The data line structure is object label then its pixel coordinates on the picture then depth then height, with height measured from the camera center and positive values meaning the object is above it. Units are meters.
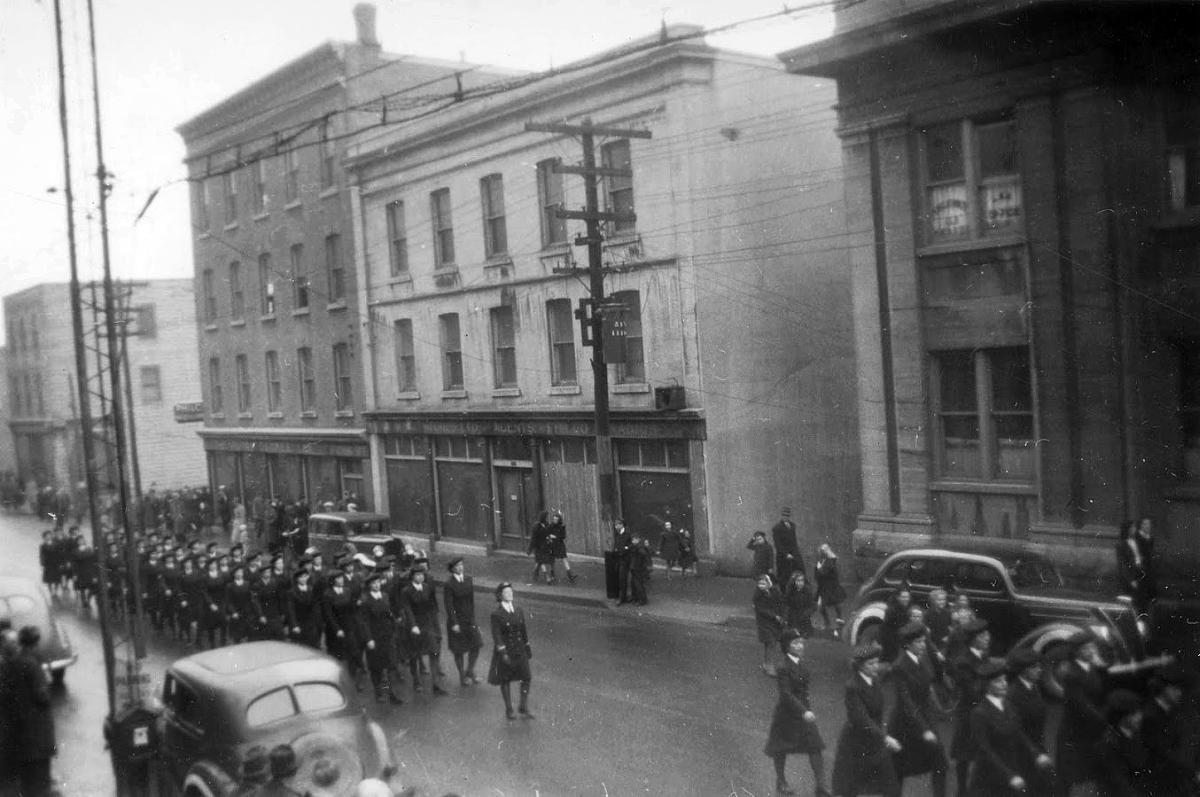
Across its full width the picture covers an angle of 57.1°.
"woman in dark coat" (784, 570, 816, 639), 15.38 -3.42
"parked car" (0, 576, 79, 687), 15.96 -3.04
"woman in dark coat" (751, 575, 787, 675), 14.13 -3.23
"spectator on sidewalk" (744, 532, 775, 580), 19.28 -3.42
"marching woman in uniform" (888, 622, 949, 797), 9.02 -3.19
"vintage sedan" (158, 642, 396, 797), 9.20 -2.87
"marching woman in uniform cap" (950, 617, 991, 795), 8.89 -2.82
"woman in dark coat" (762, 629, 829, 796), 9.62 -3.19
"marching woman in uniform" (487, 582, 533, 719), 12.96 -3.18
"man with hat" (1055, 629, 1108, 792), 7.97 -2.84
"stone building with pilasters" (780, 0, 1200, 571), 15.46 +1.14
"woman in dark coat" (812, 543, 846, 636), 17.08 -3.54
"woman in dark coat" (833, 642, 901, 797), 8.73 -3.21
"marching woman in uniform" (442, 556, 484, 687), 14.75 -3.23
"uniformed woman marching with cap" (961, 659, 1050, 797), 8.19 -3.06
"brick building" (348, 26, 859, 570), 23.17 +1.49
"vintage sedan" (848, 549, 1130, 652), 12.13 -2.92
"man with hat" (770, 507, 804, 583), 19.16 -3.38
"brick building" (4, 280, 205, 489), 38.47 +0.77
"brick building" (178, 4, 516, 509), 34.81 +3.64
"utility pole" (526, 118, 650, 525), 20.30 +1.06
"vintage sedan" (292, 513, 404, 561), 24.69 -3.42
